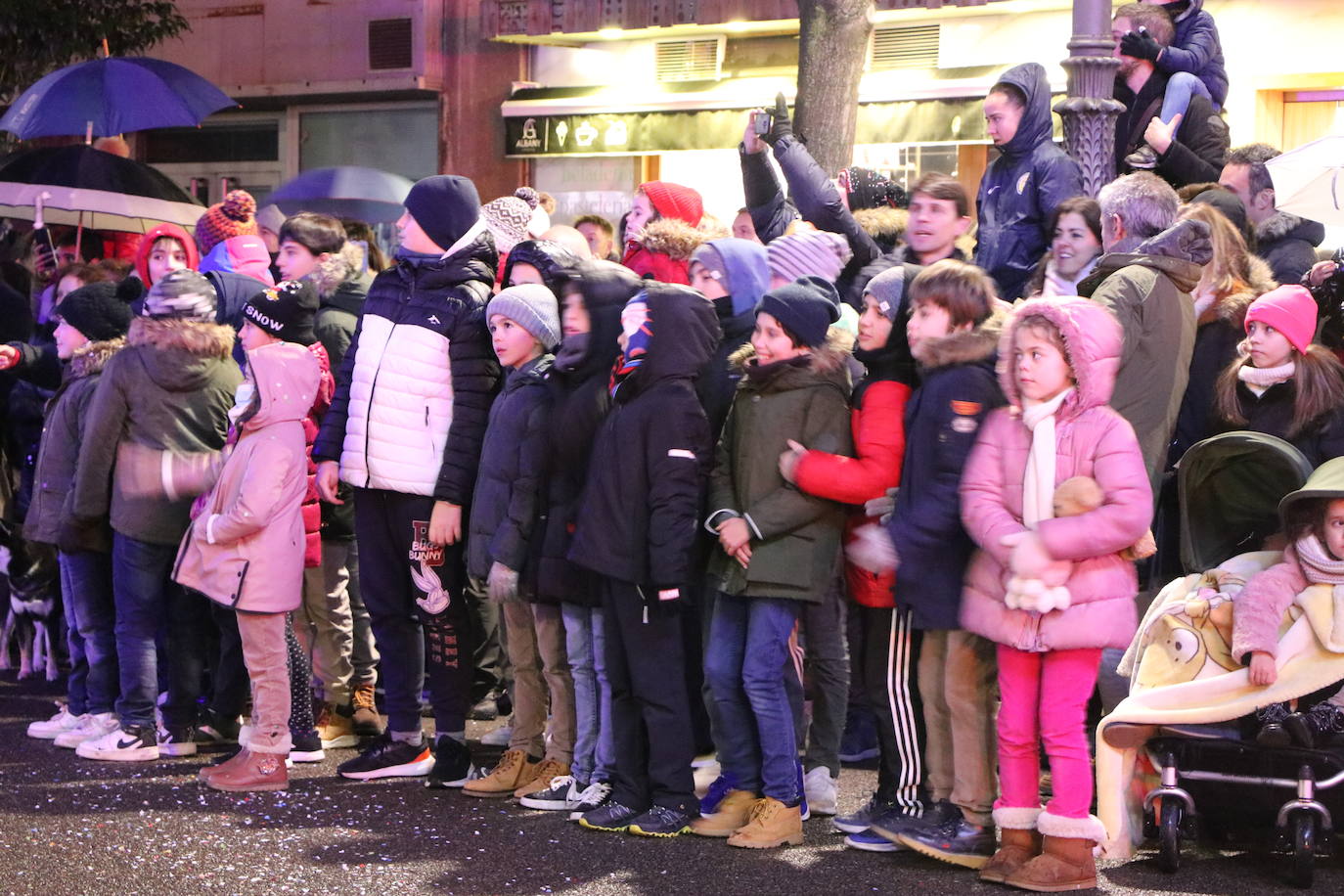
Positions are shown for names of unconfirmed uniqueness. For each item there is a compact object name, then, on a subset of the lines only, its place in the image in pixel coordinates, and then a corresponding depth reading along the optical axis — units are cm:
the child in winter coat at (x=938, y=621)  1107
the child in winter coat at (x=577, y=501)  1246
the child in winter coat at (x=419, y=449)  1327
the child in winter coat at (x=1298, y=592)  1082
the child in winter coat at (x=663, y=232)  1413
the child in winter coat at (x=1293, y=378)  1203
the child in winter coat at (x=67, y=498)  1484
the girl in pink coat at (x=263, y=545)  1325
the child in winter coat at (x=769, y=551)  1167
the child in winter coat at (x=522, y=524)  1263
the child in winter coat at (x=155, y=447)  1425
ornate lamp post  1534
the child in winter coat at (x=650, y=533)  1186
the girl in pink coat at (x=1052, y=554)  1057
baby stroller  1069
